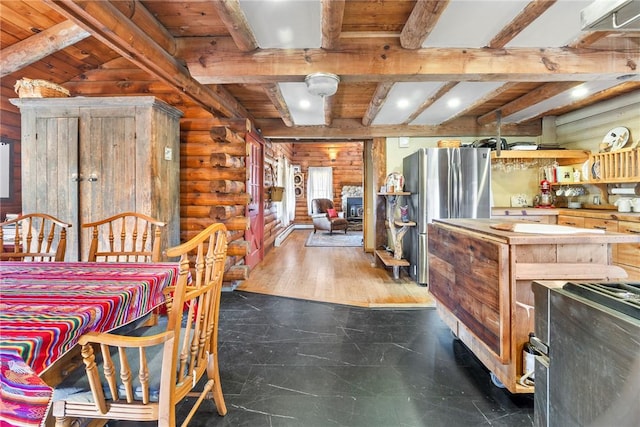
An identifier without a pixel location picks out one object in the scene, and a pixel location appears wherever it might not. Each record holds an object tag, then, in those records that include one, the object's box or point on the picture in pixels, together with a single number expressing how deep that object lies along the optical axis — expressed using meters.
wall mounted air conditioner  0.99
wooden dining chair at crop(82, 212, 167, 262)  2.85
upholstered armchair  8.54
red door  4.33
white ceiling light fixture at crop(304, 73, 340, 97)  2.36
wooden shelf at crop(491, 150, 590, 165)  4.03
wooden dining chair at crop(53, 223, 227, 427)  0.96
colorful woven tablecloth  0.74
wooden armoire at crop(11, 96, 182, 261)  2.77
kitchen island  1.46
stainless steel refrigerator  3.70
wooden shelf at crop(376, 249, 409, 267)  3.92
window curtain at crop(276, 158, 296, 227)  7.95
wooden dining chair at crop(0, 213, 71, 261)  1.82
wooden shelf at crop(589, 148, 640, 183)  3.19
